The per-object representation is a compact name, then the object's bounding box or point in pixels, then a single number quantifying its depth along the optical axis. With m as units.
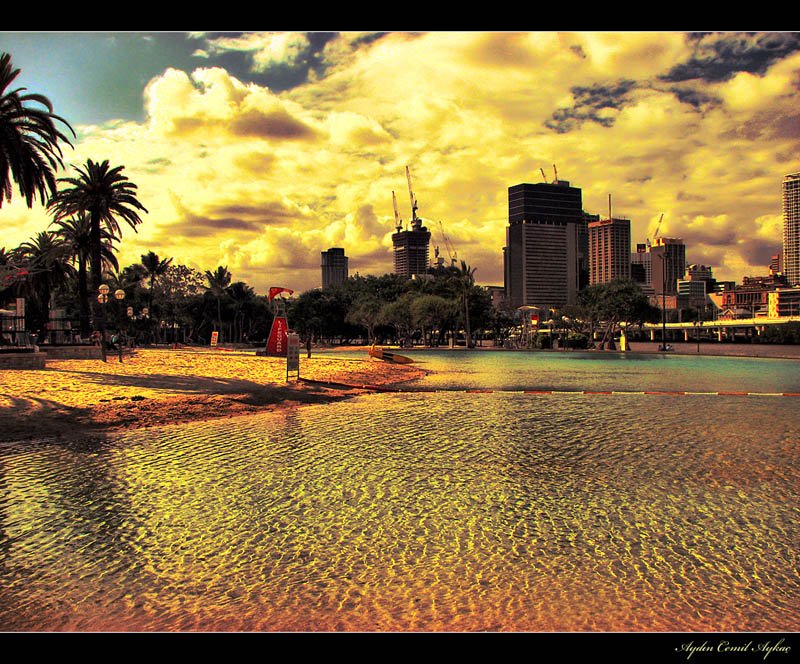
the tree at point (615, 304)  76.88
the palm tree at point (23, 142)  26.17
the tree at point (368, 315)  89.88
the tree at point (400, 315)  84.56
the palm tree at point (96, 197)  42.56
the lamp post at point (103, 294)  35.71
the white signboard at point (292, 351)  24.05
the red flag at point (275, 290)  33.25
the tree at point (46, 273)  52.45
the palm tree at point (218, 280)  105.69
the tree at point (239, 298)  106.19
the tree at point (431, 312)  80.56
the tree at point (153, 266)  93.12
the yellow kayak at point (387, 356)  41.62
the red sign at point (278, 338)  39.94
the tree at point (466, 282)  79.84
